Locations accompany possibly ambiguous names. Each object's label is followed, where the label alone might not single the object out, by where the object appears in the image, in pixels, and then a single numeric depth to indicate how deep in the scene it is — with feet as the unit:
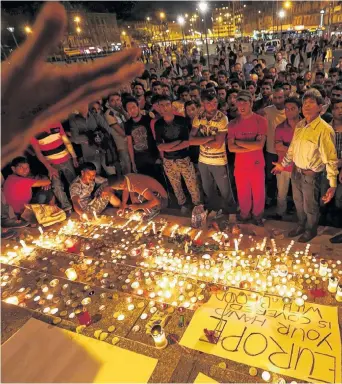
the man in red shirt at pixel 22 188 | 13.93
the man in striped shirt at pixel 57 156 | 14.80
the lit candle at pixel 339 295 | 8.05
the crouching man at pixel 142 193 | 13.89
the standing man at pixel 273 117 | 12.52
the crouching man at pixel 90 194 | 13.73
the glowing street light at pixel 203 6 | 44.73
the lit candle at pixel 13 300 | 9.59
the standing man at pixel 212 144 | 12.07
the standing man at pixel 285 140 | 11.02
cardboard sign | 6.73
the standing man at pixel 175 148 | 12.94
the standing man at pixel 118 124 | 16.25
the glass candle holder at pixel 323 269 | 8.99
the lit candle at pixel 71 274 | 10.30
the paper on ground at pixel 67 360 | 7.01
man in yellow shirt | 9.35
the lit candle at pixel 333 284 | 8.30
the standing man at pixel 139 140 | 14.43
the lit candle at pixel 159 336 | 7.23
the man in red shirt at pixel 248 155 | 11.12
